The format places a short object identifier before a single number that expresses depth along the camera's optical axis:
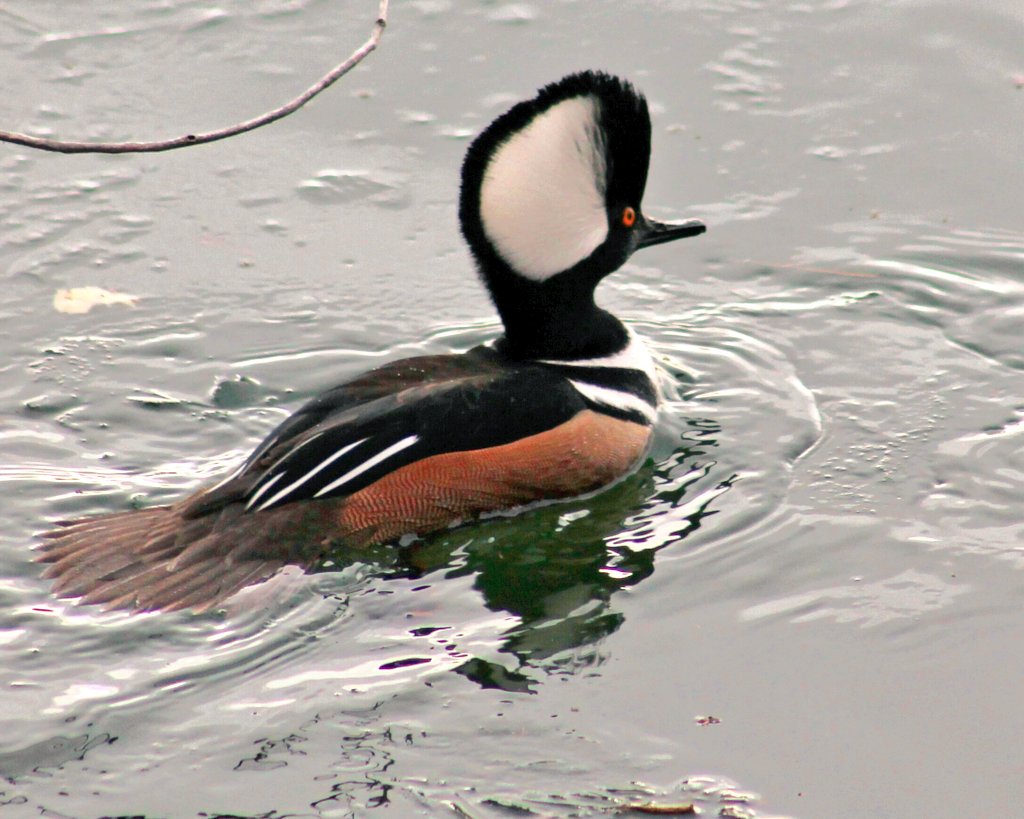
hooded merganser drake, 11.48
